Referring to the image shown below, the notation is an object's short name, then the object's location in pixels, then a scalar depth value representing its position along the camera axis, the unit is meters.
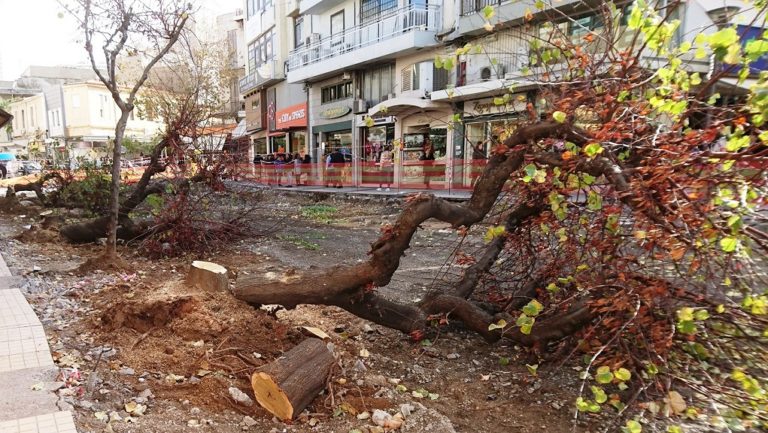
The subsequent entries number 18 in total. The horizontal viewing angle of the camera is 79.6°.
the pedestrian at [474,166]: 11.34
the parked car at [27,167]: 31.24
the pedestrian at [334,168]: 19.25
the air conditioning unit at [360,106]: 22.74
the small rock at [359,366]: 3.82
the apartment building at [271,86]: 29.27
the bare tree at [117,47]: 6.45
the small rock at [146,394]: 3.13
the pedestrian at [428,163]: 15.46
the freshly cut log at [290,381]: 3.02
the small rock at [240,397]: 3.17
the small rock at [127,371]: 3.40
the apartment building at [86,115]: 45.12
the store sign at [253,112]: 34.19
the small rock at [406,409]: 3.22
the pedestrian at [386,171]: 17.30
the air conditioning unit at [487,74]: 16.37
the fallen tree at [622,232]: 2.30
